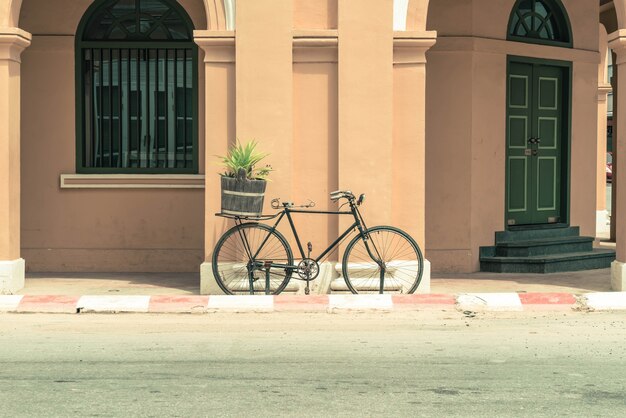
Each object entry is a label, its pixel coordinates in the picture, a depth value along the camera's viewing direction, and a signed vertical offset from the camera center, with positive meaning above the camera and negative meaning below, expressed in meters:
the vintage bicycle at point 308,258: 10.93 -0.74
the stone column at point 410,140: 11.29 +0.47
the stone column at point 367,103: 11.18 +0.84
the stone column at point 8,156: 11.30 +0.28
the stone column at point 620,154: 11.46 +0.35
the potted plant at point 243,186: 10.65 -0.01
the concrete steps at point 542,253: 13.66 -0.86
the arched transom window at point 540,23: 14.21 +2.15
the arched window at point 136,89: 13.34 +1.16
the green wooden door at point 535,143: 14.28 +0.57
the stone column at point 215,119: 11.27 +0.67
